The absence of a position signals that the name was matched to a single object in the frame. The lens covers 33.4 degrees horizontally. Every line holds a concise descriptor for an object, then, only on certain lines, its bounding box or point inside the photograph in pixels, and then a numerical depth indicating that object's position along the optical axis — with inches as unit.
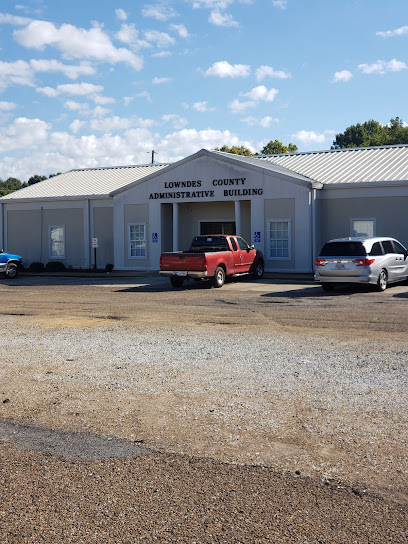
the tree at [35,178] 4875.0
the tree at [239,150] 2817.4
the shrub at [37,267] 1401.3
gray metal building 1137.4
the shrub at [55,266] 1376.7
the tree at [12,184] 5044.3
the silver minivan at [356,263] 782.5
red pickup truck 892.6
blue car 1141.5
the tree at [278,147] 3011.8
